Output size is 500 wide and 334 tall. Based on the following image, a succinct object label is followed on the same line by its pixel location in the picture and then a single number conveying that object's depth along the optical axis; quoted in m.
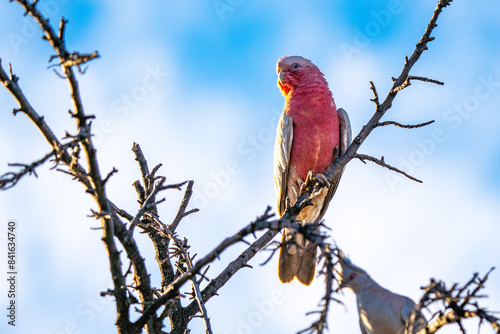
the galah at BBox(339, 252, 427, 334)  7.34
